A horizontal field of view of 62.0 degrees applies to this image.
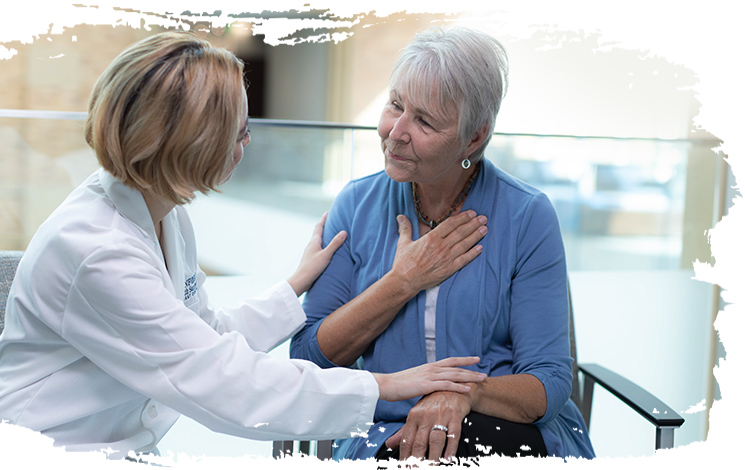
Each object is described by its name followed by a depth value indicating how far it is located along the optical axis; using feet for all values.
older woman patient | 4.47
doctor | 3.49
